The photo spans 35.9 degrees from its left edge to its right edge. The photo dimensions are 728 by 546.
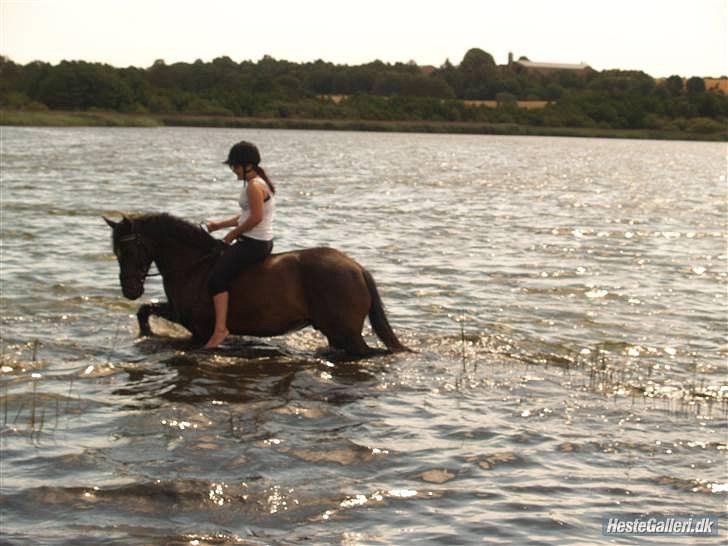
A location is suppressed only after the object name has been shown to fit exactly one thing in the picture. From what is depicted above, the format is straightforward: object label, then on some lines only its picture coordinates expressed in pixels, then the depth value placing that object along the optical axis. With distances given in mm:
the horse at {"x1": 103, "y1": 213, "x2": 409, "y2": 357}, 12320
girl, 12016
